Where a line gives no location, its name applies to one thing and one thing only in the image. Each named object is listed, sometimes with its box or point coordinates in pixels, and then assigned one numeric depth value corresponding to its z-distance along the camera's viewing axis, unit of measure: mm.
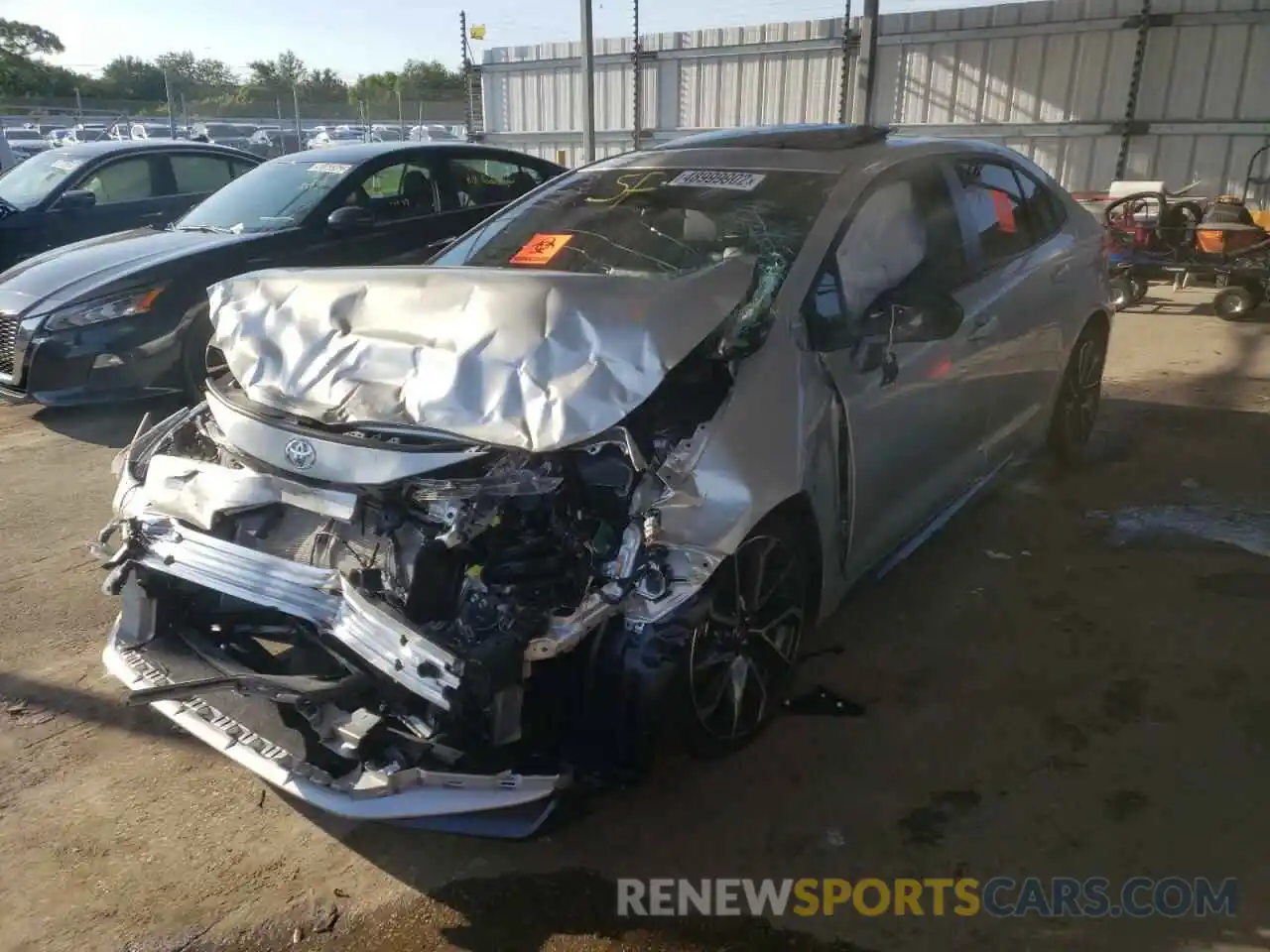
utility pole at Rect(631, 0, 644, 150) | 14867
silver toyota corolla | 2385
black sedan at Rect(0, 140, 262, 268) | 8117
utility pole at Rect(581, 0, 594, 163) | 11782
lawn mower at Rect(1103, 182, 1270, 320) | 9141
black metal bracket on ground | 3252
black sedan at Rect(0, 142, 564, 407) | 5887
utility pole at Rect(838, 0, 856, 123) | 13031
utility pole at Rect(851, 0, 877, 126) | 10500
